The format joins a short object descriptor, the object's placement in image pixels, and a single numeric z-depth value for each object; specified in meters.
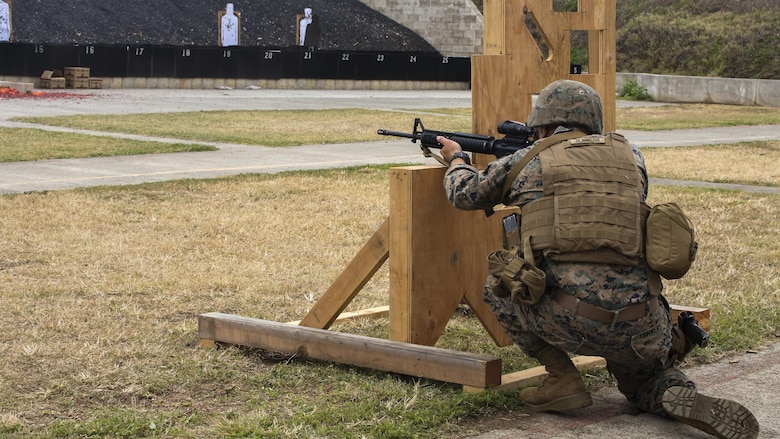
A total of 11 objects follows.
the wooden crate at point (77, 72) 32.44
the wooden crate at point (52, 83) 31.91
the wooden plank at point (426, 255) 5.32
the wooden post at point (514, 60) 5.63
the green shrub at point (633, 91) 34.09
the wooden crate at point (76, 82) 32.53
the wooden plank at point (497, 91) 5.62
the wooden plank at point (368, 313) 6.54
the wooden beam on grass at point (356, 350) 4.95
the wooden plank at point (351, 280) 5.50
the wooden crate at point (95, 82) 32.88
